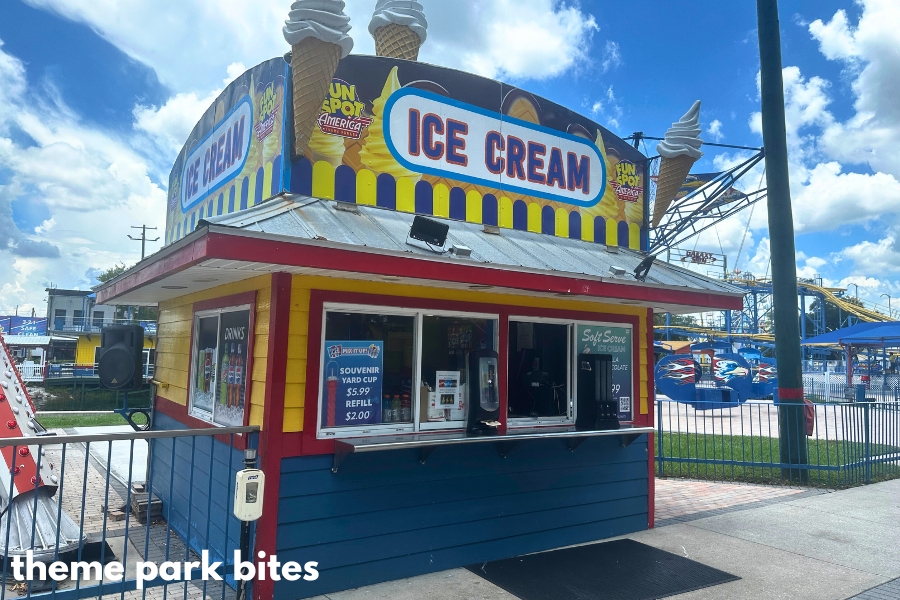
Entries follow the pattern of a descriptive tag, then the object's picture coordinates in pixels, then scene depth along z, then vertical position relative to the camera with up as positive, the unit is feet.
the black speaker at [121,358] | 21.65 -0.35
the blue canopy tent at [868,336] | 74.28 +3.68
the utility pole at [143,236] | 154.40 +28.89
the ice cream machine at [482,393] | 17.13 -1.06
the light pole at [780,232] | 29.89 +6.57
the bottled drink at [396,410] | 16.48 -1.53
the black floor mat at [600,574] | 15.61 -6.01
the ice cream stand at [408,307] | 14.74 +1.40
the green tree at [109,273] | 203.00 +25.41
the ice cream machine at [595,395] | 19.63 -1.22
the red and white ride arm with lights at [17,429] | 17.58 -2.63
